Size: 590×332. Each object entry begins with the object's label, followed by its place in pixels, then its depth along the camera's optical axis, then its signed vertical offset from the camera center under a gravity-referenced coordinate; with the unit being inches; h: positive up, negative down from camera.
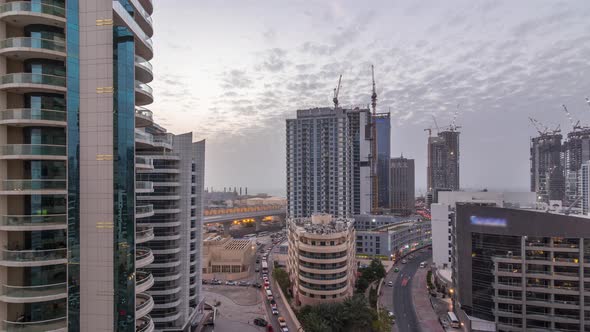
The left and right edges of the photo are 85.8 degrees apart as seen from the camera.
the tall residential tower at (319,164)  4224.9 +105.5
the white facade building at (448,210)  2979.8 -394.5
